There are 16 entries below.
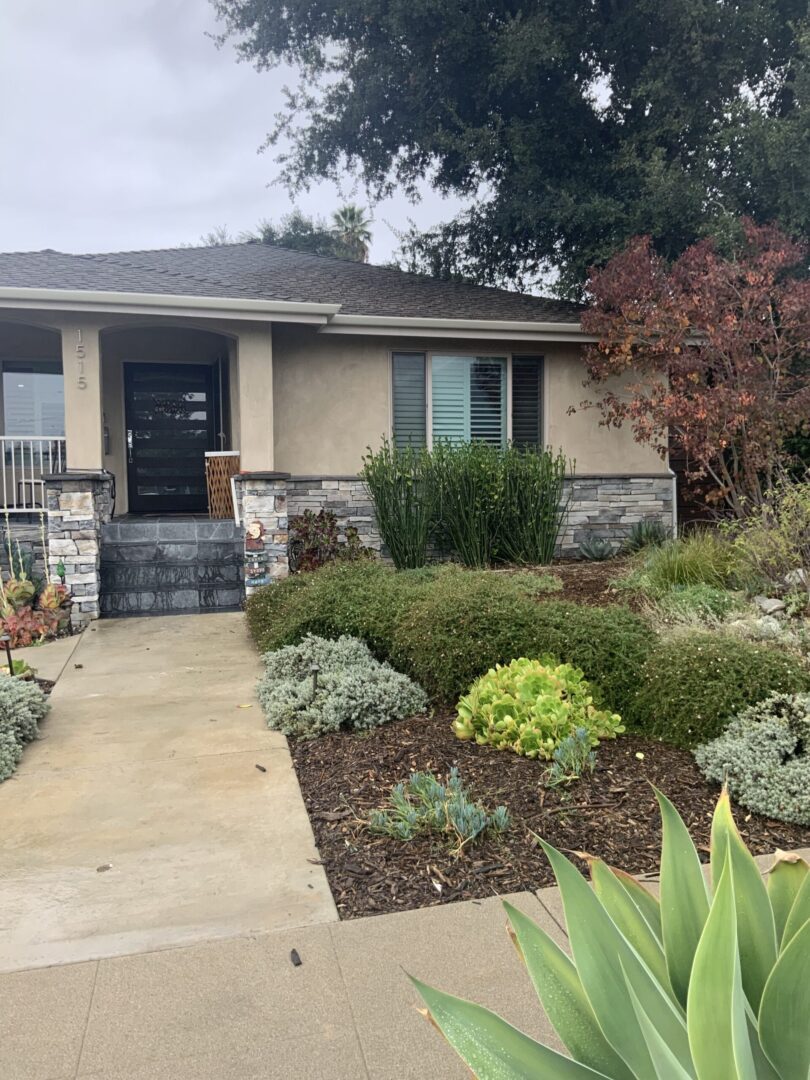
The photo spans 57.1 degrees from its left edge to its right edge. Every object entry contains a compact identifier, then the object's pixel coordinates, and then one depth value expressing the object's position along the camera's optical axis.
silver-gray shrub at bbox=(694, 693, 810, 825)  2.93
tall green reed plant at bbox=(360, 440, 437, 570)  8.16
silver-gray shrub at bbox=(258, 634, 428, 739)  3.98
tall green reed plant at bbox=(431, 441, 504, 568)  8.23
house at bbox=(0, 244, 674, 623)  7.77
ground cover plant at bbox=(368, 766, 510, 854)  2.68
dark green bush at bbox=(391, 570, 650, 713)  3.95
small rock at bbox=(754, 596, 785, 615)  5.21
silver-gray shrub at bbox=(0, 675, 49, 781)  3.57
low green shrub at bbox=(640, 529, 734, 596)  6.15
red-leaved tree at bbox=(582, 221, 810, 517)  8.38
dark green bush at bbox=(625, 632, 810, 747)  3.45
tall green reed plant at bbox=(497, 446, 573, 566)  8.45
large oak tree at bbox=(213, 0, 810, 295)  11.38
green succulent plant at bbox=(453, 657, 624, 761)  3.45
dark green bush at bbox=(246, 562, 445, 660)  5.00
